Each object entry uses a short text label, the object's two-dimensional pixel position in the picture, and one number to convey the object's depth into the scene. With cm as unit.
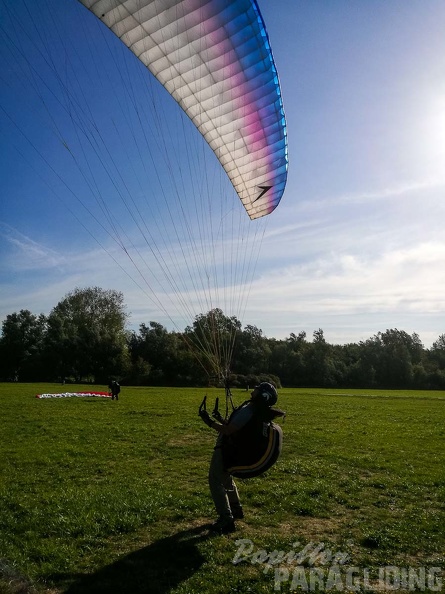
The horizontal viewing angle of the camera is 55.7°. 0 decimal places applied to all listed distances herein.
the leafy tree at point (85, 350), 5947
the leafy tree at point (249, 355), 6809
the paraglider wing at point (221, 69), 741
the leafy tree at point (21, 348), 6600
